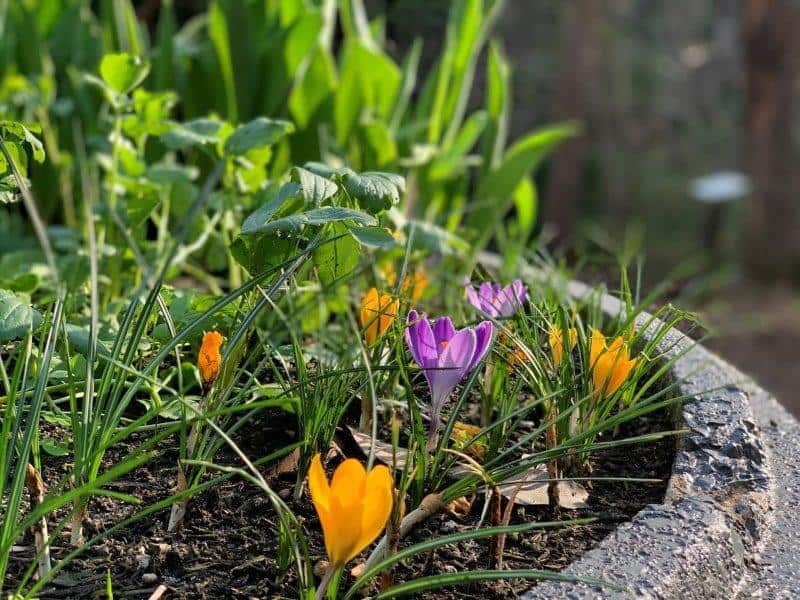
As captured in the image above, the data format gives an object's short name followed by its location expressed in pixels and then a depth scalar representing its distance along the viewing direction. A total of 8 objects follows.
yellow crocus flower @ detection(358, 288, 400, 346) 1.09
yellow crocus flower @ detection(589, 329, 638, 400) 0.95
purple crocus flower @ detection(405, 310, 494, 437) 0.89
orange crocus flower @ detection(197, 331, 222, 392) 0.95
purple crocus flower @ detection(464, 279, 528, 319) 1.07
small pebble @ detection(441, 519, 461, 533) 0.91
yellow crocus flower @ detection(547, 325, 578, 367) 1.01
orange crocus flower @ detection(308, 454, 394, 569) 0.69
